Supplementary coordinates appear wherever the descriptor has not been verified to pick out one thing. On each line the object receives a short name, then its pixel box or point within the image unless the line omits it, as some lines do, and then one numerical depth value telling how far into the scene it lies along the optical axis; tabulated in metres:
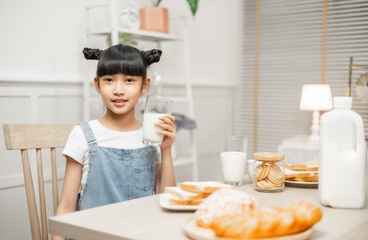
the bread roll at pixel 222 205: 0.76
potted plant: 2.86
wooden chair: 1.28
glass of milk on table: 1.20
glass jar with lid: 1.13
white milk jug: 0.97
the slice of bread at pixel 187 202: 0.94
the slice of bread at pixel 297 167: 1.33
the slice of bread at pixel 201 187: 0.94
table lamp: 3.17
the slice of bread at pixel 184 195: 0.93
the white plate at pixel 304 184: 1.22
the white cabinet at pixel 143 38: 2.54
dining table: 0.79
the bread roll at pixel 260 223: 0.71
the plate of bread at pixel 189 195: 0.93
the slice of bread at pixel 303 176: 1.25
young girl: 1.34
